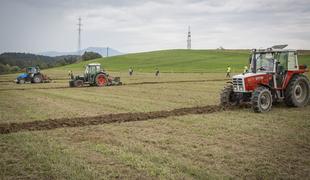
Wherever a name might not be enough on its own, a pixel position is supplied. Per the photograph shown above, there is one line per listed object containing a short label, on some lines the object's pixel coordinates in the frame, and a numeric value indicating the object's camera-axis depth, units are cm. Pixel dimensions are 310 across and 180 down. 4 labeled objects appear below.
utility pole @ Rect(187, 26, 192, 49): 12494
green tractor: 3039
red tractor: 1398
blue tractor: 3591
